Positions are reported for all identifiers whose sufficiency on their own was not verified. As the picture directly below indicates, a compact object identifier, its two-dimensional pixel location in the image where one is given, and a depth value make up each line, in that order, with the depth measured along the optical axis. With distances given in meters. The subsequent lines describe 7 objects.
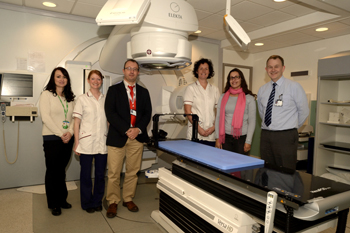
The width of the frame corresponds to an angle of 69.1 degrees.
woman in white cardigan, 2.46
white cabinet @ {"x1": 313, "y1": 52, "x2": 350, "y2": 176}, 3.46
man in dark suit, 2.46
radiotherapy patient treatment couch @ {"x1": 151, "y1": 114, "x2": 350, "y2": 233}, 1.18
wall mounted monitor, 3.16
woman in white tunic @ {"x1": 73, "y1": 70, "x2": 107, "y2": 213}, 2.49
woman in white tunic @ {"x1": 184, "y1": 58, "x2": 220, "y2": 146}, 2.83
